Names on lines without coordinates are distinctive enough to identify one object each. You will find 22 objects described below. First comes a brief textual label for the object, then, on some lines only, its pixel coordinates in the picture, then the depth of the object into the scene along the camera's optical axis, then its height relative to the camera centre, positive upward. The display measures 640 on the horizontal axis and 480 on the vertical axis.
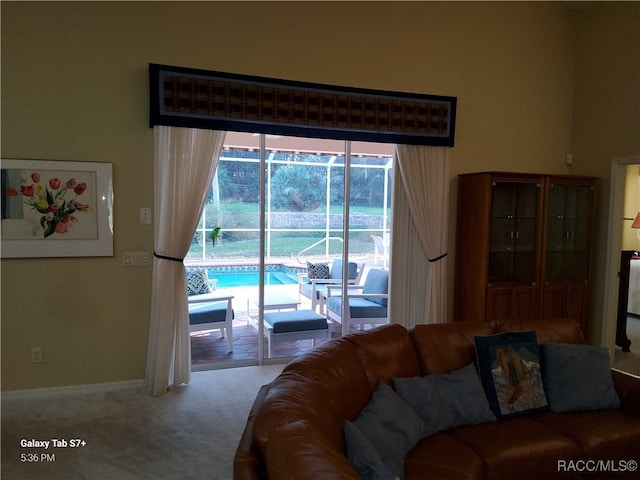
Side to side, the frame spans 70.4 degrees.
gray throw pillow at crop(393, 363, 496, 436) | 2.42 -0.99
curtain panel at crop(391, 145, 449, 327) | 4.56 -0.19
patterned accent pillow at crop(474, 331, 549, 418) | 2.61 -0.92
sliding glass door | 4.22 -0.15
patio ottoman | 4.33 -1.08
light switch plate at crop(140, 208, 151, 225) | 3.77 -0.04
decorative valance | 3.67 +0.95
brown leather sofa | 1.61 -0.87
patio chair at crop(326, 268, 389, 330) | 4.71 -0.90
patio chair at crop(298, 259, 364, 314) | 4.69 -0.66
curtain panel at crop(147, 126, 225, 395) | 3.71 -0.17
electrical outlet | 3.57 -1.15
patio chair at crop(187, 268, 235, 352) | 4.19 -0.89
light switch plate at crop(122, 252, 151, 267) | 3.75 -0.40
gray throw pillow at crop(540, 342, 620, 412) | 2.69 -0.96
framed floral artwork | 3.45 +0.00
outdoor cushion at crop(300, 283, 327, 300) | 4.73 -0.78
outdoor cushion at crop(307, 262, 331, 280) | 4.68 -0.58
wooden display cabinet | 4.45 -0.27
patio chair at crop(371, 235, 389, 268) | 4.81 -0.37
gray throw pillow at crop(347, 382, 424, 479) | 2.04 -1.00
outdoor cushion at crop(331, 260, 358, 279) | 4.68 -0.56
